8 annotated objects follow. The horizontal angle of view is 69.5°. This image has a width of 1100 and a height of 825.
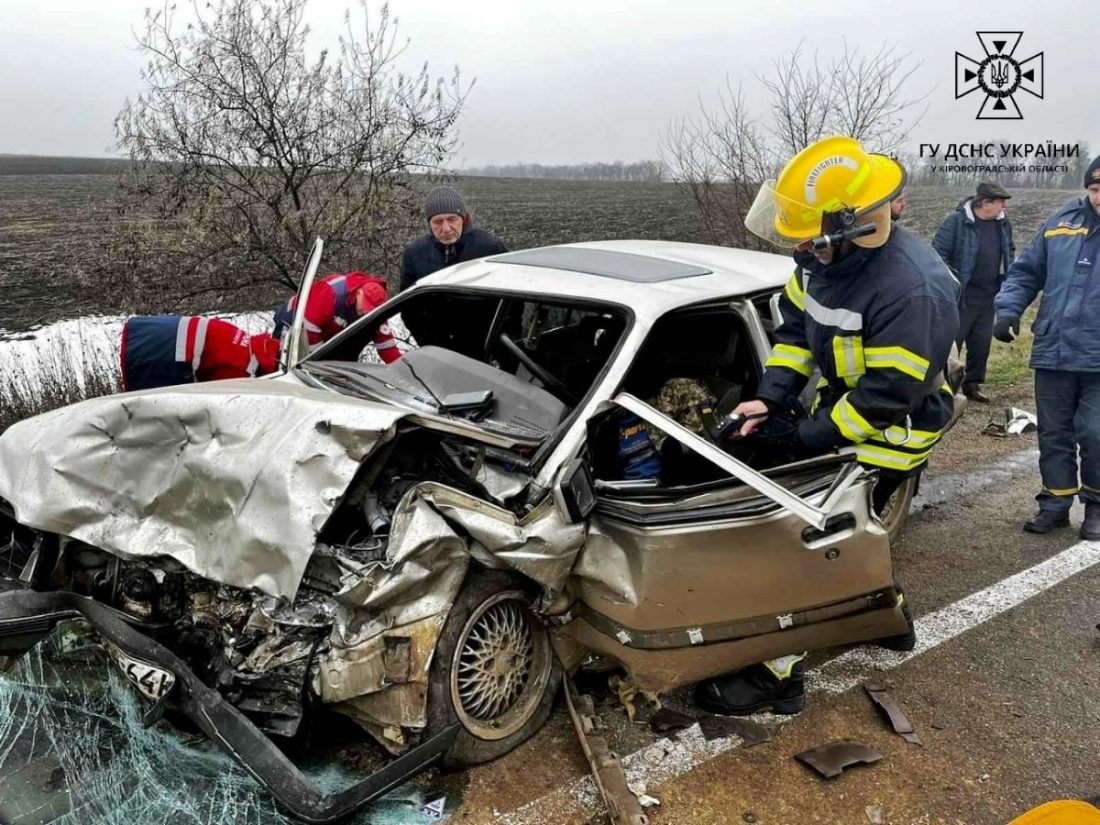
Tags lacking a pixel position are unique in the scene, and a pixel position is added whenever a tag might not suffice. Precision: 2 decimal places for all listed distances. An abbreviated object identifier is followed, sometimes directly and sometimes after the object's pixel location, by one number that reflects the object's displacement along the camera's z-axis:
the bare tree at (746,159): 8.93
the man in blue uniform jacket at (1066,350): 4.10
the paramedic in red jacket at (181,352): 4.09
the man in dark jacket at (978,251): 6.67
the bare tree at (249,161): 6.72
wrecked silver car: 2.18
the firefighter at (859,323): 2.64
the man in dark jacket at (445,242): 4.76
